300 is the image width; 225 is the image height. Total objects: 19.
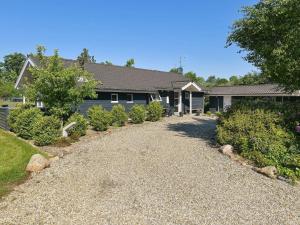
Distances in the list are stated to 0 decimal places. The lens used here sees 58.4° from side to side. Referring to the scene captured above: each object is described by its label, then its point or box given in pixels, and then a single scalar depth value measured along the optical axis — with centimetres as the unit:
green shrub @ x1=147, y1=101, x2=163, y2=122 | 2266
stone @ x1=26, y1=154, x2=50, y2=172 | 922
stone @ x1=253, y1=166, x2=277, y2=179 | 854
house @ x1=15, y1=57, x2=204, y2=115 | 2241
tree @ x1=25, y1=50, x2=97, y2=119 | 1391
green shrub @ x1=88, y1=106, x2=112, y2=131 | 1686
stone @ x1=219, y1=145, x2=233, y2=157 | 1105
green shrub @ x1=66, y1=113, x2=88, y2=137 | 1468
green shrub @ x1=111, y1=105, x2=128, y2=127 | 1927
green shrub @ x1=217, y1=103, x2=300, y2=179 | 953
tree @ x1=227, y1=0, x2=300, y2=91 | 1094
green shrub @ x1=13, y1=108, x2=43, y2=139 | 1433
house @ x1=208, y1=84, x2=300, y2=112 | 2865
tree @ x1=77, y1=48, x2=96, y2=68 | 7612
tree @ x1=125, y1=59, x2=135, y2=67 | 5716
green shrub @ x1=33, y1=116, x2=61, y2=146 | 1300
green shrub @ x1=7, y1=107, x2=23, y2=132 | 1609
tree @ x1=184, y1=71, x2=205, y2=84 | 6311
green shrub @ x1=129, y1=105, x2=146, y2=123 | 2083
